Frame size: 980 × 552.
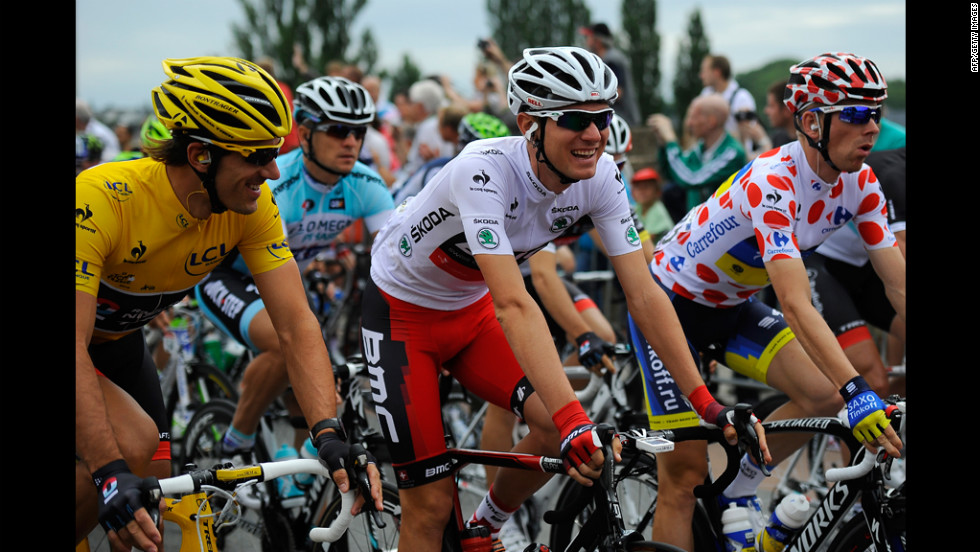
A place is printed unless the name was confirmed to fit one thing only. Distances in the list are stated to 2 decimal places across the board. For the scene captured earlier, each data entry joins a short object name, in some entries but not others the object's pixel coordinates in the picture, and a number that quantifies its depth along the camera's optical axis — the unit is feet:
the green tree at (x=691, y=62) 87.40
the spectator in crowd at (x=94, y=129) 36.65
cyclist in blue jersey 16.99
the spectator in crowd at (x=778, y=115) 23.72
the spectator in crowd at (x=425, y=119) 35.10
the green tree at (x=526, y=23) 122.52
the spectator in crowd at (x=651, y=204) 28.45
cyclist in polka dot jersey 12.66
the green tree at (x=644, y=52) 93.25
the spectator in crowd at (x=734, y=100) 29.91
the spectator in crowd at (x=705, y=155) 27.66
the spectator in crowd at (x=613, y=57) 31.09
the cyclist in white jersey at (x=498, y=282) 10.64
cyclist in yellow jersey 9.76
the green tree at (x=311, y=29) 90.43
